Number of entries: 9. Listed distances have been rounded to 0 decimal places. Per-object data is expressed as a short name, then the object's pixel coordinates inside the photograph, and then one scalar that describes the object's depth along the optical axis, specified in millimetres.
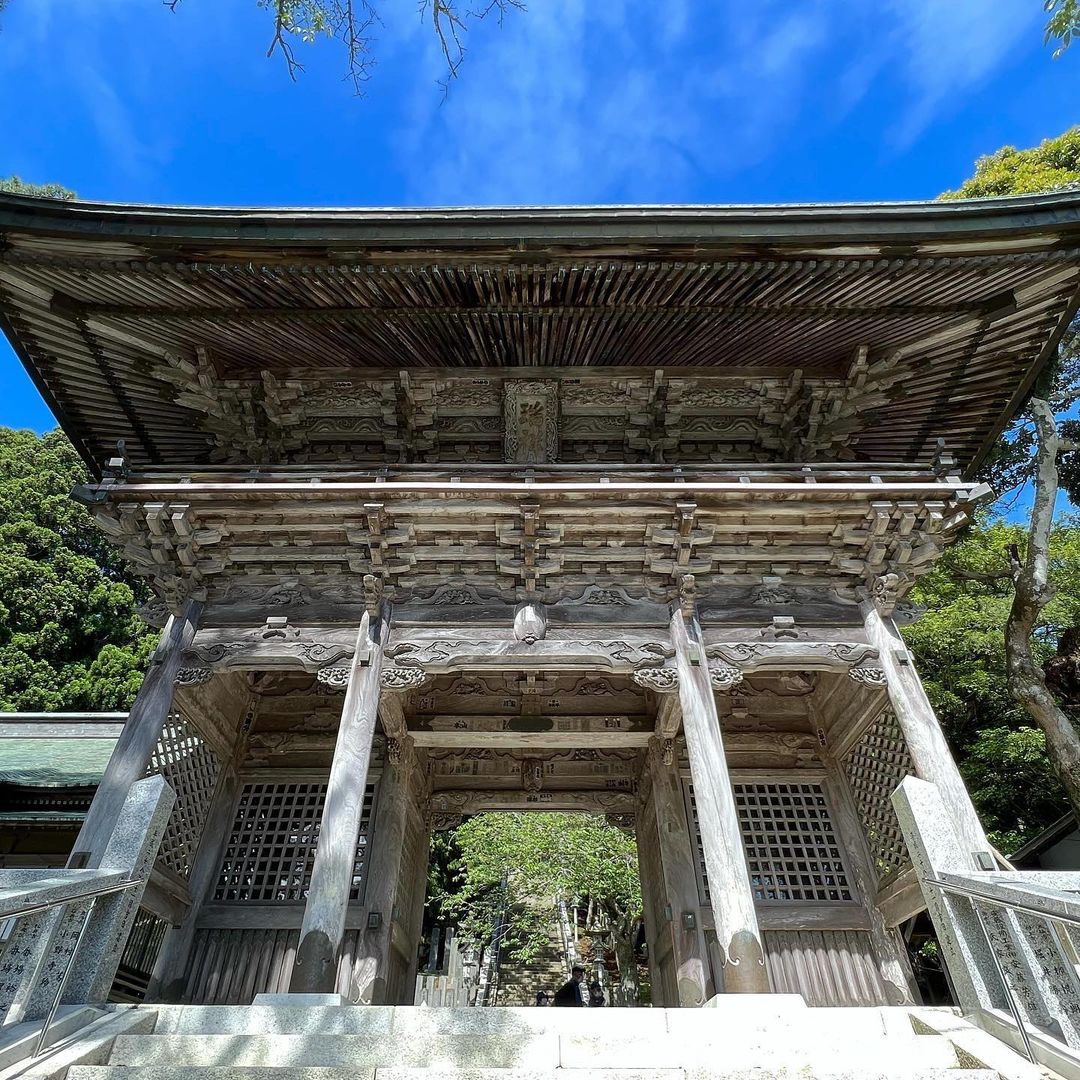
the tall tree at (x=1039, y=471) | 10023
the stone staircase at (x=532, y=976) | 21859
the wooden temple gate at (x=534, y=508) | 6738
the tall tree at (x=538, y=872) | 19969
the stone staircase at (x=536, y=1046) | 3654
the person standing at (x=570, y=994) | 11245
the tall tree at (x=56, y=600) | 18406
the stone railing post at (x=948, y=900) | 4660
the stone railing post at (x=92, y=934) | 4113
